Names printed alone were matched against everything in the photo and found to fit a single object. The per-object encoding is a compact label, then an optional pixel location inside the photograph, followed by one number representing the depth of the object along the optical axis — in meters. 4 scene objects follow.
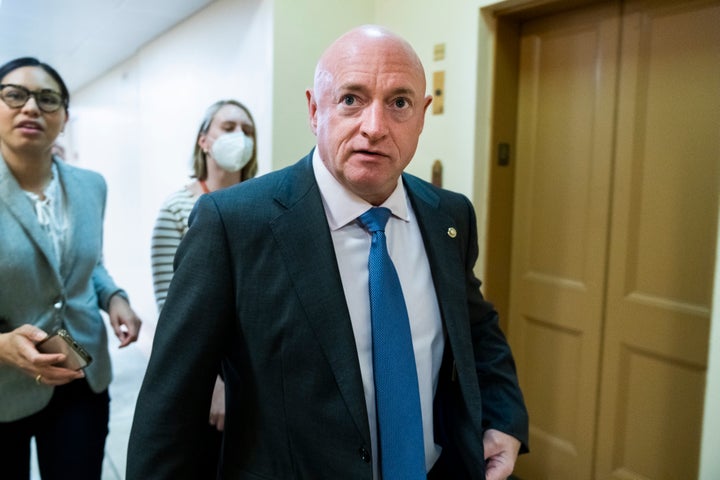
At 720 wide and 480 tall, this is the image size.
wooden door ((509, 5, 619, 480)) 2.04
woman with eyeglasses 1.39
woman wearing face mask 1.70
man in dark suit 0.88
